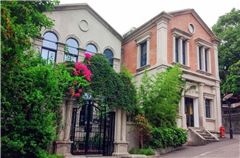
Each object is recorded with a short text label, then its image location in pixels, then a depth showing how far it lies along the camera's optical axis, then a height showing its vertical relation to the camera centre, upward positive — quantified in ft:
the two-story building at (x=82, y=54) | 25.64 +12.48
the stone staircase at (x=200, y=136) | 39.42 -5.97
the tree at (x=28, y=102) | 17.85 +0.45
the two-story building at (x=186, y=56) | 43.99 +13.90
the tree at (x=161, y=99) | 33.16 +1.81
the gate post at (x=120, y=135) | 27.70 -4.19
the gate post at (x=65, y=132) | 23.70 -3.43
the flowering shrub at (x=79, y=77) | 24.16 +4.00
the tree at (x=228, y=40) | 60.36 +23.86
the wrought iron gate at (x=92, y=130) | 26.42 -3.42
